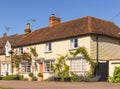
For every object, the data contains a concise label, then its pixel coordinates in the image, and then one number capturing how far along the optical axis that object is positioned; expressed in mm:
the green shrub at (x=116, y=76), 20440
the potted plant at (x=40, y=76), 26439
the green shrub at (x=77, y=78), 22527
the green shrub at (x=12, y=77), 28082
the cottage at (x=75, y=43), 23149
